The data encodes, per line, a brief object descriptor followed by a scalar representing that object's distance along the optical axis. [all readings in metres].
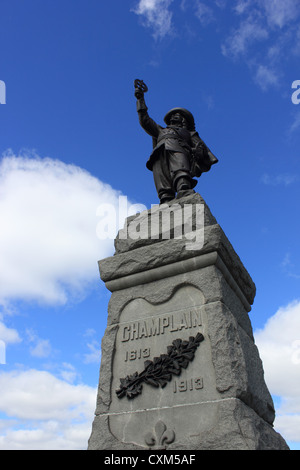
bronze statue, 5.16
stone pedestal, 2.93
